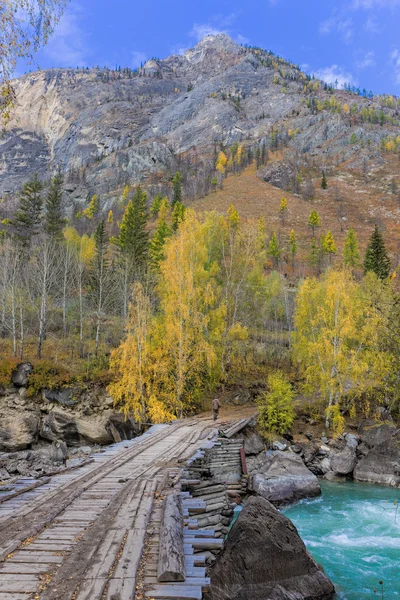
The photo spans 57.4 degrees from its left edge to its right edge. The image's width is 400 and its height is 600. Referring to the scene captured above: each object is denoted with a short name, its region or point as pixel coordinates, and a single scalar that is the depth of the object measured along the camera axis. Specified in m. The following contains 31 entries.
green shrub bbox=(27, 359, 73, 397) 21.89
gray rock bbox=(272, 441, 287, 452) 19.62
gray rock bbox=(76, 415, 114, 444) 20.92
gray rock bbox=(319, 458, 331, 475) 18.78
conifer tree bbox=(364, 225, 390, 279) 42.78
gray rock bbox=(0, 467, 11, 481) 15.48
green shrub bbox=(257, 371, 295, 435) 20.69
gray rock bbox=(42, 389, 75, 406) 21.75
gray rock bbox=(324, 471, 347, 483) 18.13
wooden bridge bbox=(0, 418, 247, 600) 3.60
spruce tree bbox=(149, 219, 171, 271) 39.38
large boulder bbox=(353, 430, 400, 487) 17.62
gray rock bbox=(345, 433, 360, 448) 20.48
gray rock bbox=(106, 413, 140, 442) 20.86
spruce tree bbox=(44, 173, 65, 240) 44.44
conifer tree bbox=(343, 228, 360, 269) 61.06
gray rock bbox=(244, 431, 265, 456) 19.09
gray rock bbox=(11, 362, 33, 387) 22.11
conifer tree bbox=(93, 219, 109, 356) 25.62
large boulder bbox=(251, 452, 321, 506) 14.70
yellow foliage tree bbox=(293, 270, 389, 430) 21.84
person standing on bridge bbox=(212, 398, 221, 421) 18.97
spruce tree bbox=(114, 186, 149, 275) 38.77
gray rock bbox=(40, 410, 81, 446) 20.94
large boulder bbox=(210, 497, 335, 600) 7.04
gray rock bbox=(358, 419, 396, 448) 19.83
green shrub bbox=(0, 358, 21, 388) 21.80
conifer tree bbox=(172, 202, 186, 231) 62.91
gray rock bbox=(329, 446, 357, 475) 18.58
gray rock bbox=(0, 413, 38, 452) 20.20
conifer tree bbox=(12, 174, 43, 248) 42.16
